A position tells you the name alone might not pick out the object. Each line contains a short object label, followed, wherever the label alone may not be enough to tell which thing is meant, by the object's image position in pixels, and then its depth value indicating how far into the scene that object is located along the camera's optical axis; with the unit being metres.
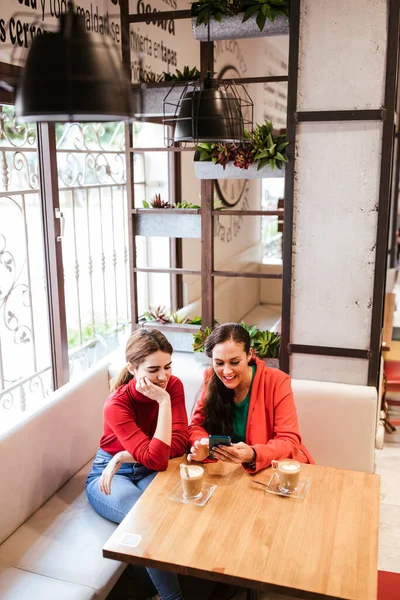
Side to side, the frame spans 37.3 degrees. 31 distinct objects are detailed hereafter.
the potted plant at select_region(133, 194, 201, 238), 3.71
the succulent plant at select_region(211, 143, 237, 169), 3.21
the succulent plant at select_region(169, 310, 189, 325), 3.88
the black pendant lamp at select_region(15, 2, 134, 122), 1.23
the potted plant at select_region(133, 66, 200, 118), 3.48
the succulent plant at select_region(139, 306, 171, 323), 3.86
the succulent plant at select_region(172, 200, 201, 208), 3.77
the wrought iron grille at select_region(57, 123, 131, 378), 3.76
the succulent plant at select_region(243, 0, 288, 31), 2.93
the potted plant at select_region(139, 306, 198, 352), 3.75
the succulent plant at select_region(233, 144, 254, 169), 3.18
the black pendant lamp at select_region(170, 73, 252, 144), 2.52
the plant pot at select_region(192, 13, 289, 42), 3.04
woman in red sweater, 2.36
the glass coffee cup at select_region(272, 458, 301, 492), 2.12
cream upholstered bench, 2.20
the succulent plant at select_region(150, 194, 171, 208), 3.84
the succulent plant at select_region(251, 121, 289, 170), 3.07
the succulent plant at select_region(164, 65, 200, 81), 3.51
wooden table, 1.72
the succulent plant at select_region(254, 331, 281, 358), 3.39
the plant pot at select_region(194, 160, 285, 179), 3.18
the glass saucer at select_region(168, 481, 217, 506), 2.09
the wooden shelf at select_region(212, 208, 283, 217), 3.36
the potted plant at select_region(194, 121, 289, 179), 3.09
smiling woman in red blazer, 2.48
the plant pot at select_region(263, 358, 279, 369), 3.36
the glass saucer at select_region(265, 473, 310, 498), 2.13
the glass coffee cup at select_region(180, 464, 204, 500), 2.08
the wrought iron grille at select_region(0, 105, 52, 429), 3.14
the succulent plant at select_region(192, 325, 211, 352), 3.55
